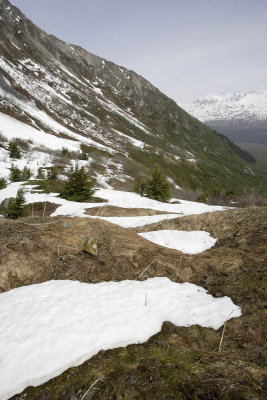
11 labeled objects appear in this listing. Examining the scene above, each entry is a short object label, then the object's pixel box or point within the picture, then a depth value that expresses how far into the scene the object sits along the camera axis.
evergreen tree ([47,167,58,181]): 35.50
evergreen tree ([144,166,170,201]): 30.35
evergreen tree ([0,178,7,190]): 27.95
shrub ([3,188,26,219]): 17.03
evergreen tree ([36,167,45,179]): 37.34
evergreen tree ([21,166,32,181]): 35.46
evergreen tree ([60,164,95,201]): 23.73
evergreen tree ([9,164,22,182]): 34.19
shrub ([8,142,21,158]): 50.72
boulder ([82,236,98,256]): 7.79
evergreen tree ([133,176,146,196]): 32.73
